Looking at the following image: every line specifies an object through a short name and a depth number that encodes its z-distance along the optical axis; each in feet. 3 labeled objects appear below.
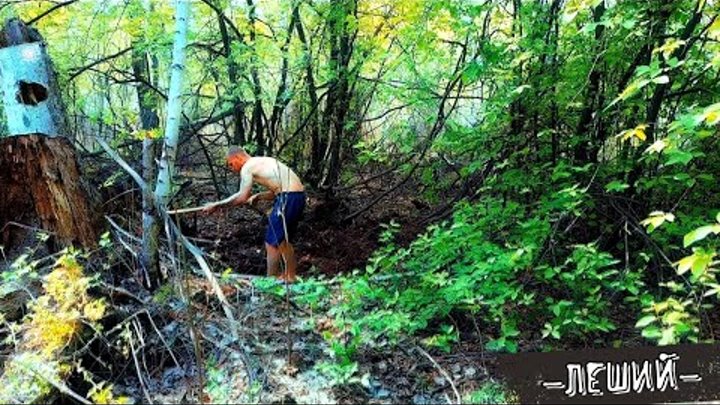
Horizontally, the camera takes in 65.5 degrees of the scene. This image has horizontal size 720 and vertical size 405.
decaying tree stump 14.43
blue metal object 14.48
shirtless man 19.12
